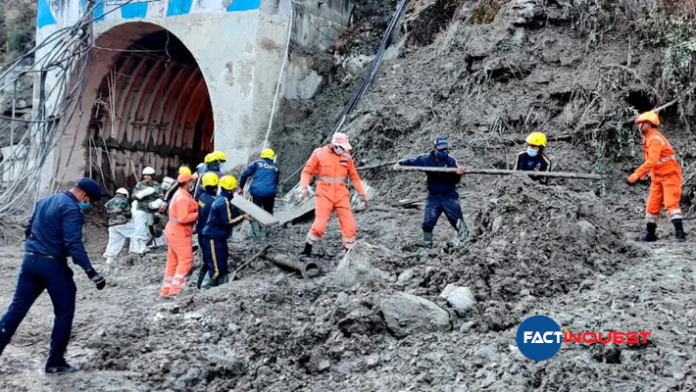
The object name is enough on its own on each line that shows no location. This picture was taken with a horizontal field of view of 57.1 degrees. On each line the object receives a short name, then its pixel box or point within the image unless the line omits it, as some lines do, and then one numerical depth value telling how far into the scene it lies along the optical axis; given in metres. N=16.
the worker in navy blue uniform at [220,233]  7.09
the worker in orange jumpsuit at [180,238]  7.35
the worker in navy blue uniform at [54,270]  4.83
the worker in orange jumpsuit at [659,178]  6.54
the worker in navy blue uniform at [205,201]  7.69
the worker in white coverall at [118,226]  10.12
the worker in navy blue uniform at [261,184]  8.91
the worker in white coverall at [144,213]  10.13
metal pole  6.62
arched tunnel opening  13.73
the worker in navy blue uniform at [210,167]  9.05
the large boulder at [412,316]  4.80
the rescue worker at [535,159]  7.21
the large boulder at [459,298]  4.96
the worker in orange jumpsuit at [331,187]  7.25
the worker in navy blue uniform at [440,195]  7.27
